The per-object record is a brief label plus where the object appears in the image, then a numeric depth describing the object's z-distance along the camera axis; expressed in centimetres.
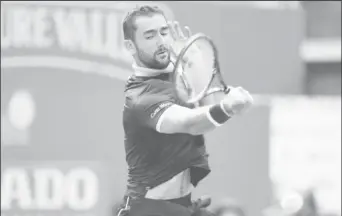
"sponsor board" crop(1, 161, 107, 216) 1444
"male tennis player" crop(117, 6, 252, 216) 616
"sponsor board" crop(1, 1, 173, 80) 1455
